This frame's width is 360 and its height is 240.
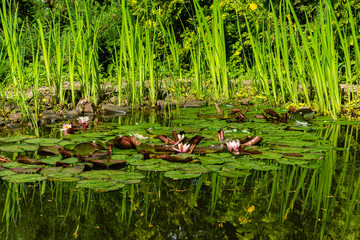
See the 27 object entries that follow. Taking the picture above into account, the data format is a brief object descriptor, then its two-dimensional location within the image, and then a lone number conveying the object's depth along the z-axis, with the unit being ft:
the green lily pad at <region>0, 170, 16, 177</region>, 12.46
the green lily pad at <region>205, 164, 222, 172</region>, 13.28
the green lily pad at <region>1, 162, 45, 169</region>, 13.26
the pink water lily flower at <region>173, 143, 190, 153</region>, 15.29
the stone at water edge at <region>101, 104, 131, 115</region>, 27.70
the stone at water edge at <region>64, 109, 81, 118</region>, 26.09
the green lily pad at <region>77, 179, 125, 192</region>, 11.20
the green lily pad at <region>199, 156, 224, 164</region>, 14.10
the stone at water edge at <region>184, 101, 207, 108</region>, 29.94
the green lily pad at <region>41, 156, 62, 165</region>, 13.76
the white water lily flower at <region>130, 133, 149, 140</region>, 17.07
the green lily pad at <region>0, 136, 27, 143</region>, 17.38
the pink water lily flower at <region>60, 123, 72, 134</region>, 19.21
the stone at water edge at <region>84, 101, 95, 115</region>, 26.76
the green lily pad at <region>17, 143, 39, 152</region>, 15.80
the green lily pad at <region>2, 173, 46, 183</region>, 11.82
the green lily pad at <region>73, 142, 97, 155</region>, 14.56
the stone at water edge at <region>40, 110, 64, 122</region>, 24.74
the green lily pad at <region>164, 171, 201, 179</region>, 12.34
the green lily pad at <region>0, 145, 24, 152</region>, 15.46
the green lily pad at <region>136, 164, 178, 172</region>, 13.17
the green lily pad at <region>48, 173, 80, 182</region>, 11.99
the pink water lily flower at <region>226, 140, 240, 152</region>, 15.37
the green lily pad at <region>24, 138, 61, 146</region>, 16.80
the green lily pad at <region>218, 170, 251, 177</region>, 12.71
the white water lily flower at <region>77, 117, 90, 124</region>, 19.73
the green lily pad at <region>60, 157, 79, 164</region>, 13.83
